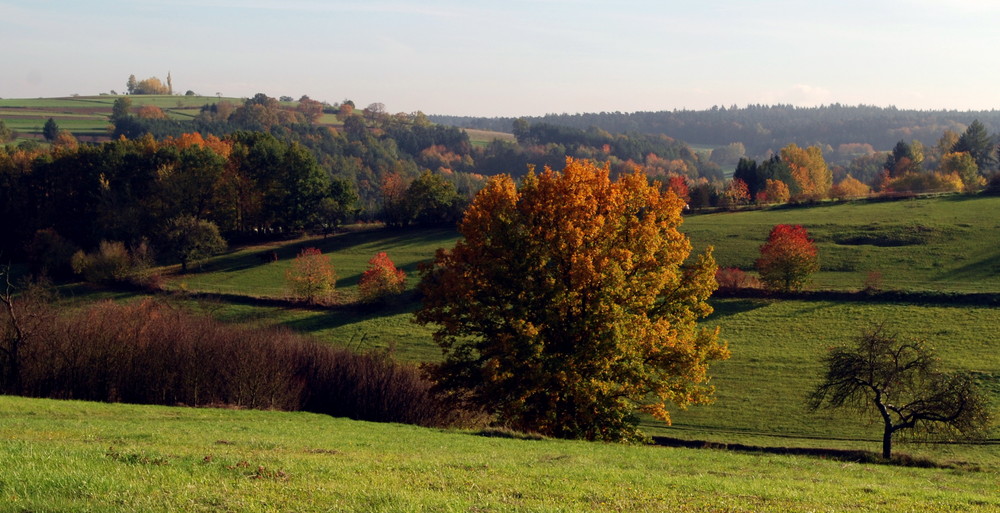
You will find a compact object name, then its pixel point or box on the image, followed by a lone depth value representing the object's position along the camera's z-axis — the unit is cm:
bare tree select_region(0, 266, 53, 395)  4225
